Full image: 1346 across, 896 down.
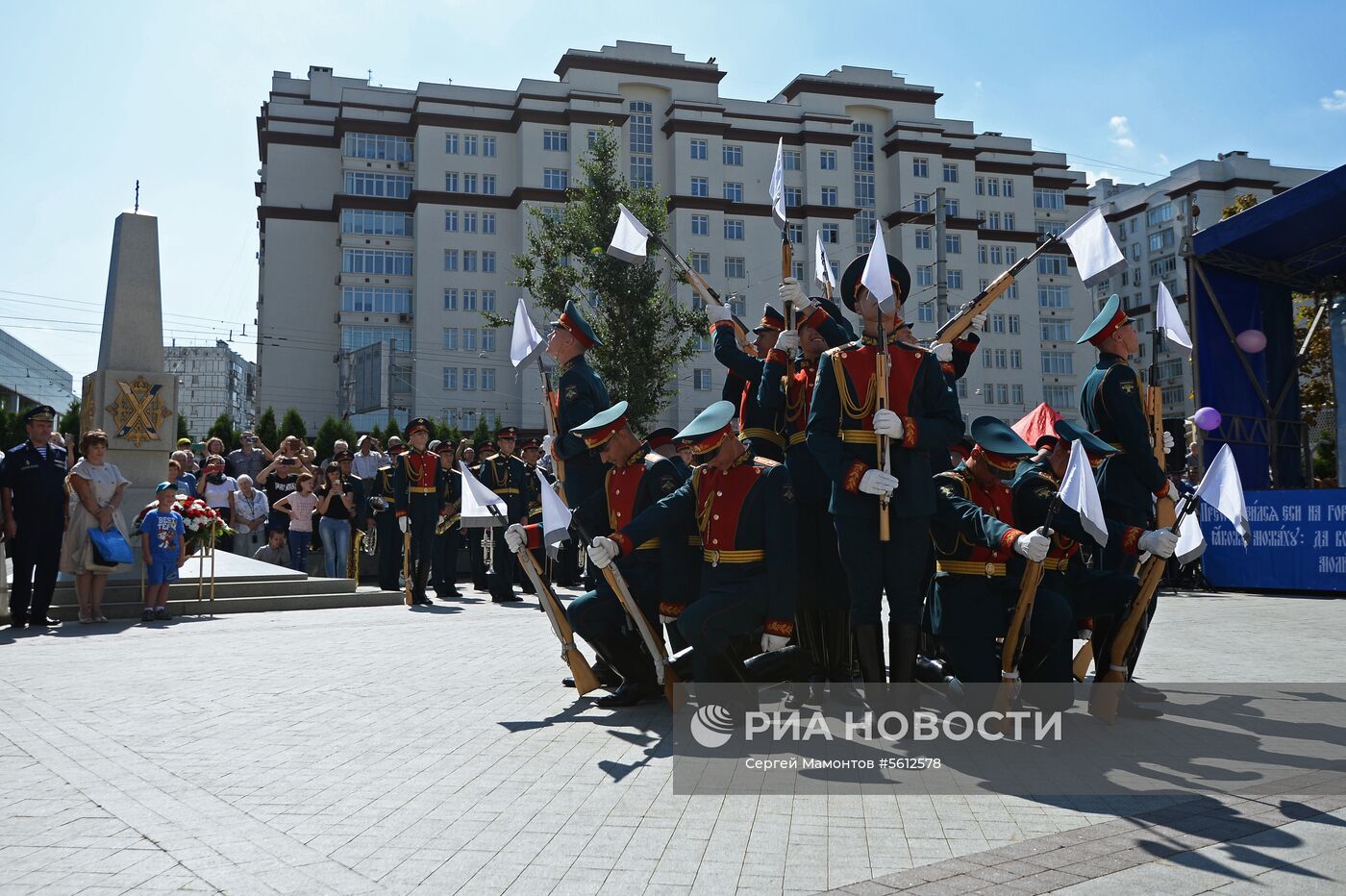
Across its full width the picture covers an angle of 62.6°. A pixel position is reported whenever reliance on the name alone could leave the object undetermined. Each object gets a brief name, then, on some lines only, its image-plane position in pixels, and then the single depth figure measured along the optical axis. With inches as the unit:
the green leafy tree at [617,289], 1387.8
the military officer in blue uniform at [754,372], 286.0
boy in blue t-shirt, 486.9
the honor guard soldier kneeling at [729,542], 235.1
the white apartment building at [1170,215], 2947.8
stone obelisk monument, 573.0
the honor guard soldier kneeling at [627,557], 264.1
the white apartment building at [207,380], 5841.5
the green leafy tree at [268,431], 1561.3
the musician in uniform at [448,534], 621.0
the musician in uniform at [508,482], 615.2
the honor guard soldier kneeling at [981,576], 237.9
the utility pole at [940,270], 1058.1
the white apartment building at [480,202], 2396.7
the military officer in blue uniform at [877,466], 229.3
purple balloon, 673.4
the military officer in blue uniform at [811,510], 263.3
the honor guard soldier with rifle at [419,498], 581.0
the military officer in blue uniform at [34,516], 457.1
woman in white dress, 466.0
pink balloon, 785.6
